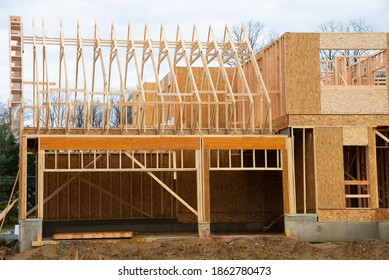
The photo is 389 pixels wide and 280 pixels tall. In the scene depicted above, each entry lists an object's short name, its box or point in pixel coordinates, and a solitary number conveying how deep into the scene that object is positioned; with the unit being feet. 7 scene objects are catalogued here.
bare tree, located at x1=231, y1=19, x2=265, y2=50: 146.62
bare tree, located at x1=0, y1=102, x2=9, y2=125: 183.06
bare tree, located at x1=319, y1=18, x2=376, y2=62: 141.69
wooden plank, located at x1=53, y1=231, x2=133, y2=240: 68.69
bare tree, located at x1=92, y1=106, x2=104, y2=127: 180.65
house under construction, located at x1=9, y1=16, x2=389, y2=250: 71.77
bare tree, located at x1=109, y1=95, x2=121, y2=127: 180.53
